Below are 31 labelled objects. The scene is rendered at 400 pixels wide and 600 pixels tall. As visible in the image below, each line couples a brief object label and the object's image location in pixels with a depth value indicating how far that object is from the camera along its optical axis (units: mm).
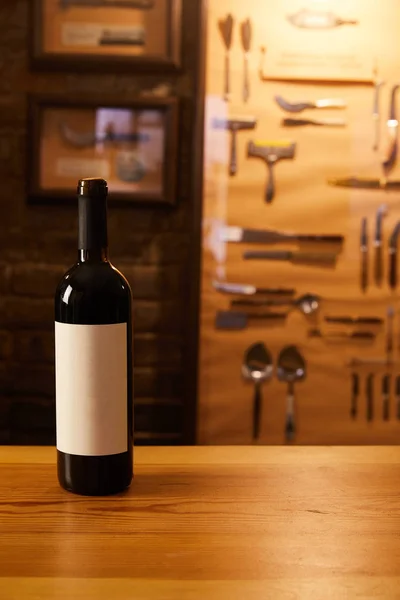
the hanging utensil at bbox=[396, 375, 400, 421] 2203
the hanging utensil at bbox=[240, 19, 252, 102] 2143
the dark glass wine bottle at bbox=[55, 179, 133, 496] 812
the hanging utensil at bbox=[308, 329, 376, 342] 2199
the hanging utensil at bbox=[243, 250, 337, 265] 2182
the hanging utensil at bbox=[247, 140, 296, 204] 2166
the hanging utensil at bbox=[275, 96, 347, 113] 2168
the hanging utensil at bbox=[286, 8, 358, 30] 2143
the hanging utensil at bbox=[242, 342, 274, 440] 2191
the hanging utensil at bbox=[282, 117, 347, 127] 2174
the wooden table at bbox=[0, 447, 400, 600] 623
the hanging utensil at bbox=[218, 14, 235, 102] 2141
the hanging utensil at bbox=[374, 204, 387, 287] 2184
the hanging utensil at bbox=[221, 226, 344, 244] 2178
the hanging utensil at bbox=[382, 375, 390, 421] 2201
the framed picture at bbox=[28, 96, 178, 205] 2160
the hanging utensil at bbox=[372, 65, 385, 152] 2158
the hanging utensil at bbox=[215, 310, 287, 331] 2189
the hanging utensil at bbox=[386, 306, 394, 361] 2199
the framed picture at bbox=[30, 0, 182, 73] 2141
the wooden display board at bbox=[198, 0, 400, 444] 2152
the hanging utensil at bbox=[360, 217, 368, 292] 2188
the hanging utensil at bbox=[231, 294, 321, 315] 2189
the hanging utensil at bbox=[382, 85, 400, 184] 2172
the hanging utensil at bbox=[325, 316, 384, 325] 2195
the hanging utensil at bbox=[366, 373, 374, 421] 2197
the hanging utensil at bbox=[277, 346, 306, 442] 2195
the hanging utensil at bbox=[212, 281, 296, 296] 2186
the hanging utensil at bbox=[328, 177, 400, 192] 2180
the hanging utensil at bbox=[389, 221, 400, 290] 2189
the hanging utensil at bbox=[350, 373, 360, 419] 2197
